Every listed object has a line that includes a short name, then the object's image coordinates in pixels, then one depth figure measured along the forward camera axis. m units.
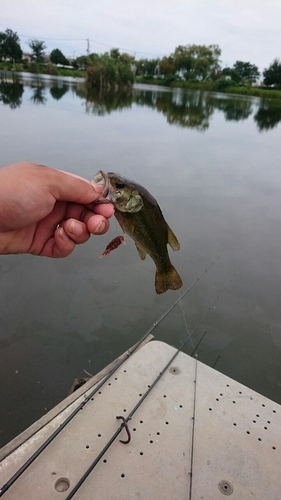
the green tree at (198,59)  78.38
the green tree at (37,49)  90.76
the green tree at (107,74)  43.88
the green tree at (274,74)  72.94
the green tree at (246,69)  105.06
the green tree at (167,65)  82.49
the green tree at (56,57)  103.81
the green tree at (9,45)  76.81
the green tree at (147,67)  86.42
